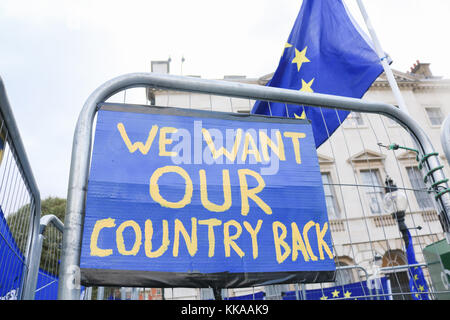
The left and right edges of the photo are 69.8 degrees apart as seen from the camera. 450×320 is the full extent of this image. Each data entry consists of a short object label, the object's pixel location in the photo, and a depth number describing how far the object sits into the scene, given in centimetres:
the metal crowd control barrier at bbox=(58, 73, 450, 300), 143
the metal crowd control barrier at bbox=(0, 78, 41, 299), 192
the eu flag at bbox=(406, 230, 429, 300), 455
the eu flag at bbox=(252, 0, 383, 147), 435
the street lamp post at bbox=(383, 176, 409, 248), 491
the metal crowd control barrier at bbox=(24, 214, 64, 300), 280
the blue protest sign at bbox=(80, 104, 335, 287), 154
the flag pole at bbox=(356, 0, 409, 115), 448
